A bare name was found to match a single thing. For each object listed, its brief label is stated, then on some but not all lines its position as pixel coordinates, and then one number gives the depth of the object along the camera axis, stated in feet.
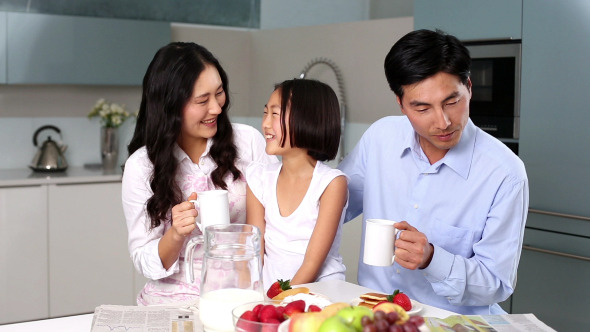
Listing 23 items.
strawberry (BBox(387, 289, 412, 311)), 5.19
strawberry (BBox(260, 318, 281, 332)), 3.80
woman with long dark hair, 6.95
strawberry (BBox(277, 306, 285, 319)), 3.98
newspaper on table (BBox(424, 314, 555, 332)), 4.69
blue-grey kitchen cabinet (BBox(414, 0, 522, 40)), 9.65
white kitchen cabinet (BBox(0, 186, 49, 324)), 12.87
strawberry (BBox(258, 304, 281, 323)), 3.90
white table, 5.05
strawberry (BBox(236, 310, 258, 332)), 3.80
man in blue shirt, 5.91
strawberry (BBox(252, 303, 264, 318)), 4.00
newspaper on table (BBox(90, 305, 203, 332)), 4.89
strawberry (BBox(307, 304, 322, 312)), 4.05
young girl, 6.71
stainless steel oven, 9.69
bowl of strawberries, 3.80
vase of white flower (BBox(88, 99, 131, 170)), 14.55
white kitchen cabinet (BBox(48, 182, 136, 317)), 13.28
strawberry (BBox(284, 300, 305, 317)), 4.05
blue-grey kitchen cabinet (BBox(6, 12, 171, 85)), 13.24
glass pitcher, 4.41
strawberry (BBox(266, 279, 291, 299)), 5.46
